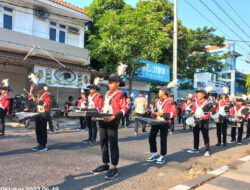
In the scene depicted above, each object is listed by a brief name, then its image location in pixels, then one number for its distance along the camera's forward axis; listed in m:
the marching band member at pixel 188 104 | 12.00
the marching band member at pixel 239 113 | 9.13
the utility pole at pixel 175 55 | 16.84
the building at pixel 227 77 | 27.27
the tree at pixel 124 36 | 13.95
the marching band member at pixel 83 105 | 9.46
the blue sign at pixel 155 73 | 20.74
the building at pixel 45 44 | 14.35
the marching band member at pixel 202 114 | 6.62
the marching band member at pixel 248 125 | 10.44
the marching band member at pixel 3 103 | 8.41
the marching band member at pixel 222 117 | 8.30
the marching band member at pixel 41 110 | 6.40
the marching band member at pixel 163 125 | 5.67
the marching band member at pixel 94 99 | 7.30
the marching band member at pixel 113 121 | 4.44
